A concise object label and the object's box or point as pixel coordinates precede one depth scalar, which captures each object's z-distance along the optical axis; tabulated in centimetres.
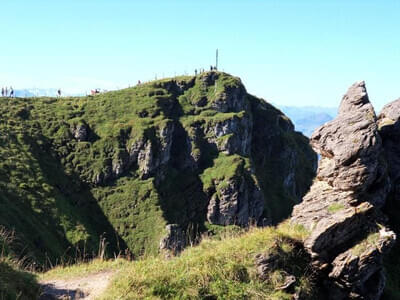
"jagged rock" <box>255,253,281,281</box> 1534
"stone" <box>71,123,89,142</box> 19362
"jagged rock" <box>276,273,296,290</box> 1511
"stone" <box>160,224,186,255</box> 15238
